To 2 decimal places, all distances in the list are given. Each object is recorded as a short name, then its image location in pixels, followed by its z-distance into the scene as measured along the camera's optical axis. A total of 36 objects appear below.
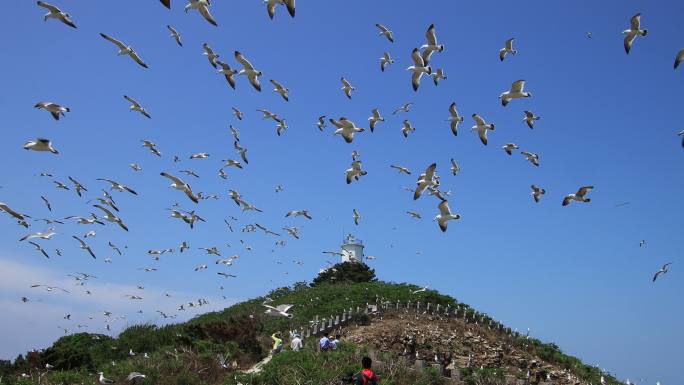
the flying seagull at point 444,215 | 15.86
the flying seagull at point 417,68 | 16.53
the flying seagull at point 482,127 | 16.86
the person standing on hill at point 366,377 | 11.06
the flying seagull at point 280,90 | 17.95
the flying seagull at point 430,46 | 16.42
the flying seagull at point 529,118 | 17.91
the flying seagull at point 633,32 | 15.44
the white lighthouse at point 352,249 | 61.69
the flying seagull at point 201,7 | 13.74
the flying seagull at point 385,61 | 19.89
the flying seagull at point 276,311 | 17.00
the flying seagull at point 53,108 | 15.09
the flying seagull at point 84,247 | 17.14
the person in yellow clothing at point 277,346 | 20.80
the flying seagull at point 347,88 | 18.78
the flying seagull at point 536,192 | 18.37
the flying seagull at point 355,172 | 18.48
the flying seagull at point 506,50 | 18.19
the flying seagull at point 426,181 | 16.14
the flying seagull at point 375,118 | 19.43
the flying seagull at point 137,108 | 17.95
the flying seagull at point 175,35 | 17.12
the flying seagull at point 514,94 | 16.31
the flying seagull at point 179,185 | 15.34
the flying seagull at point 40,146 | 13.92
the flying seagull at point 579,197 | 16.02
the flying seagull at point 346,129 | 16.44
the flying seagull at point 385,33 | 18.25
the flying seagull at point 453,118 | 17.28
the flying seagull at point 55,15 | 13.45
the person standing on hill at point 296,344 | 20.05
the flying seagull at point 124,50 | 14.79
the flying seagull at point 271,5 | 13.83
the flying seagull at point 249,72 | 15.90
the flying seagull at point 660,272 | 16.55
